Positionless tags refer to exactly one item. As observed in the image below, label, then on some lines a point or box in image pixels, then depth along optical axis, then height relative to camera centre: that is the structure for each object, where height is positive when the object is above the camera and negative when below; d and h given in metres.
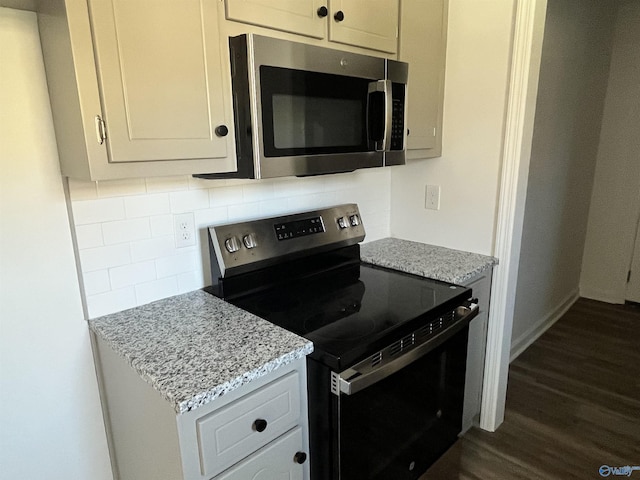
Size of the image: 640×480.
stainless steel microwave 1.24 +0.09
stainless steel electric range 1.26 -0.58
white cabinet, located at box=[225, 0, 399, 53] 1.25 +0.37
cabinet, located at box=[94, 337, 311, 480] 1.04 -0.73
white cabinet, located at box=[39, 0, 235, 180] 1.00 +0.14
